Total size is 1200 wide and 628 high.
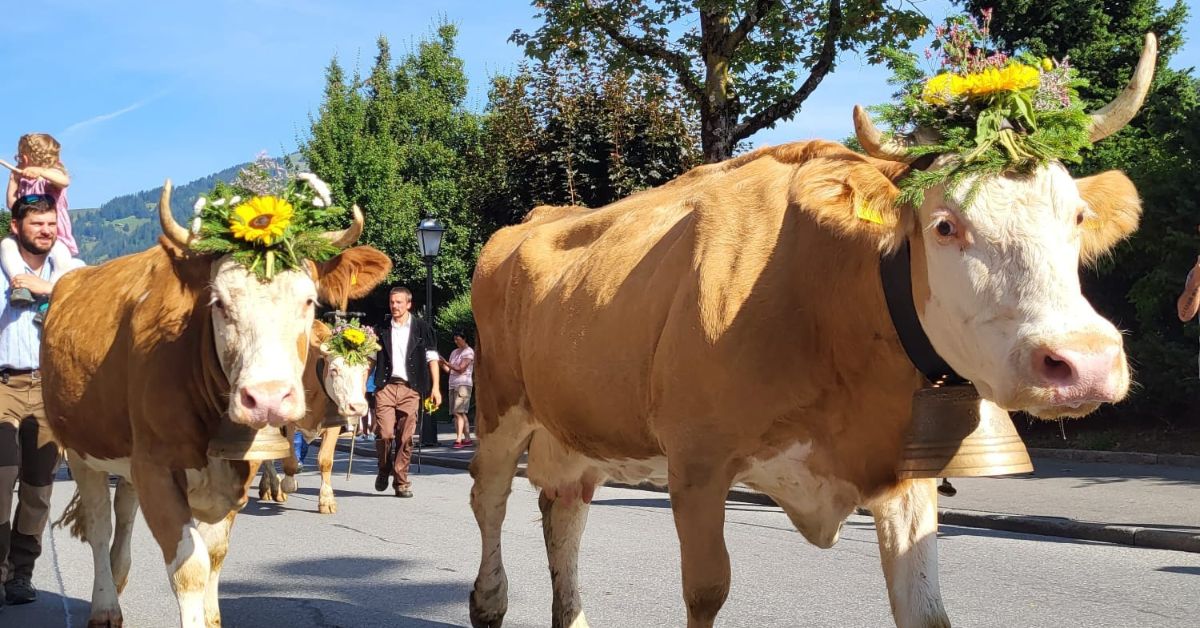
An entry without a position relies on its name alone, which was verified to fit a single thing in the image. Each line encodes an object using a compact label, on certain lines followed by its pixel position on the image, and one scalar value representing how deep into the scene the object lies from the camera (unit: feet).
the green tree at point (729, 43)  45.80
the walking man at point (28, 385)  20.53
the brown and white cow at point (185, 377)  14.92
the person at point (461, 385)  68.95
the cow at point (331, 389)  28.81
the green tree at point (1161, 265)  45.16
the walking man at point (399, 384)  41.65
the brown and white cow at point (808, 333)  9.86
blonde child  22.58
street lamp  63.67
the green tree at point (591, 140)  55.36
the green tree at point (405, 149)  126.41
